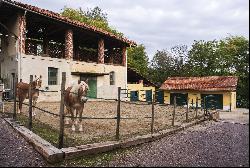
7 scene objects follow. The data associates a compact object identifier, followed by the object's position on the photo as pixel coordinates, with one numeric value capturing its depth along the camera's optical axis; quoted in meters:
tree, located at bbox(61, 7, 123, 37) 39.09
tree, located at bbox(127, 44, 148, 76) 44.50
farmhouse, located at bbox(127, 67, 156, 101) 30.22
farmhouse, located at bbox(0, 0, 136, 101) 18.39
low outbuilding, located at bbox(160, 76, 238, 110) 26.14
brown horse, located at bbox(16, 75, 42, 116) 10.48
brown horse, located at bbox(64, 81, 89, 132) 7.69
